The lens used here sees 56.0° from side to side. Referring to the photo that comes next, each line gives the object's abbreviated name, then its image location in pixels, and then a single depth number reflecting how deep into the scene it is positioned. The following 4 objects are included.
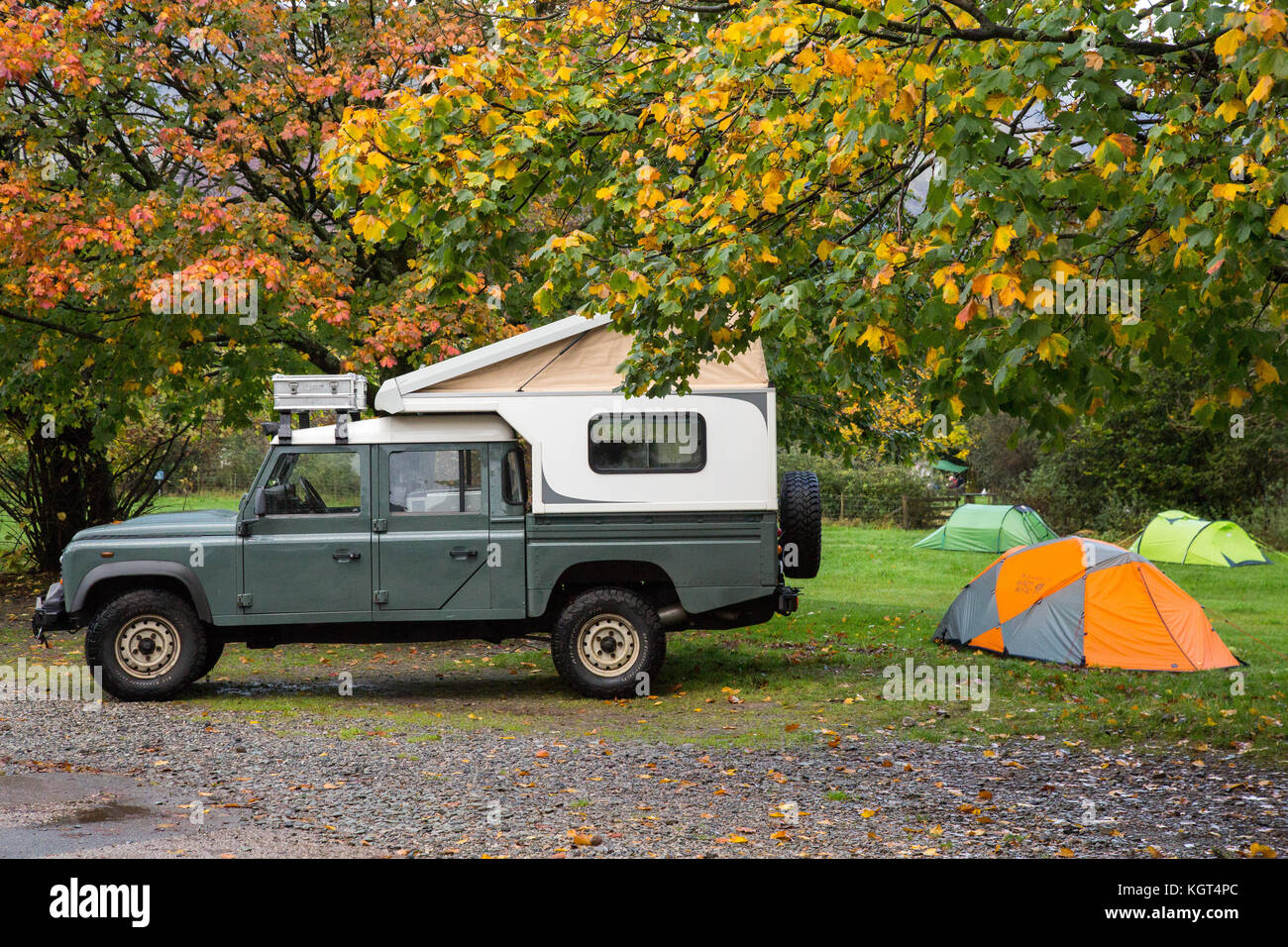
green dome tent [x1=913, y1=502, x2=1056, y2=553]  26.81
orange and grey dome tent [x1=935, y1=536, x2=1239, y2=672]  11.86
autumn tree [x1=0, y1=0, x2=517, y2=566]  11.41
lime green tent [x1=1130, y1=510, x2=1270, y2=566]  22.98
